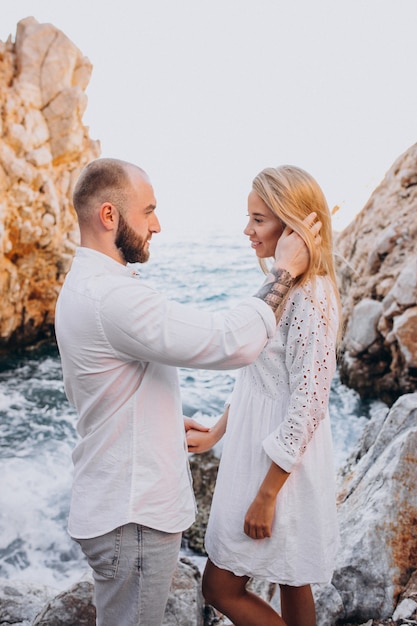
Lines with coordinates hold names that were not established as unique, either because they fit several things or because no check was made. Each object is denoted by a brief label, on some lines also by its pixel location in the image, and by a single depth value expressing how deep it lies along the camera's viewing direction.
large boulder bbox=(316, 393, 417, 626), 2.82
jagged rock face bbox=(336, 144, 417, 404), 7.44
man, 1.69
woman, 2.13
